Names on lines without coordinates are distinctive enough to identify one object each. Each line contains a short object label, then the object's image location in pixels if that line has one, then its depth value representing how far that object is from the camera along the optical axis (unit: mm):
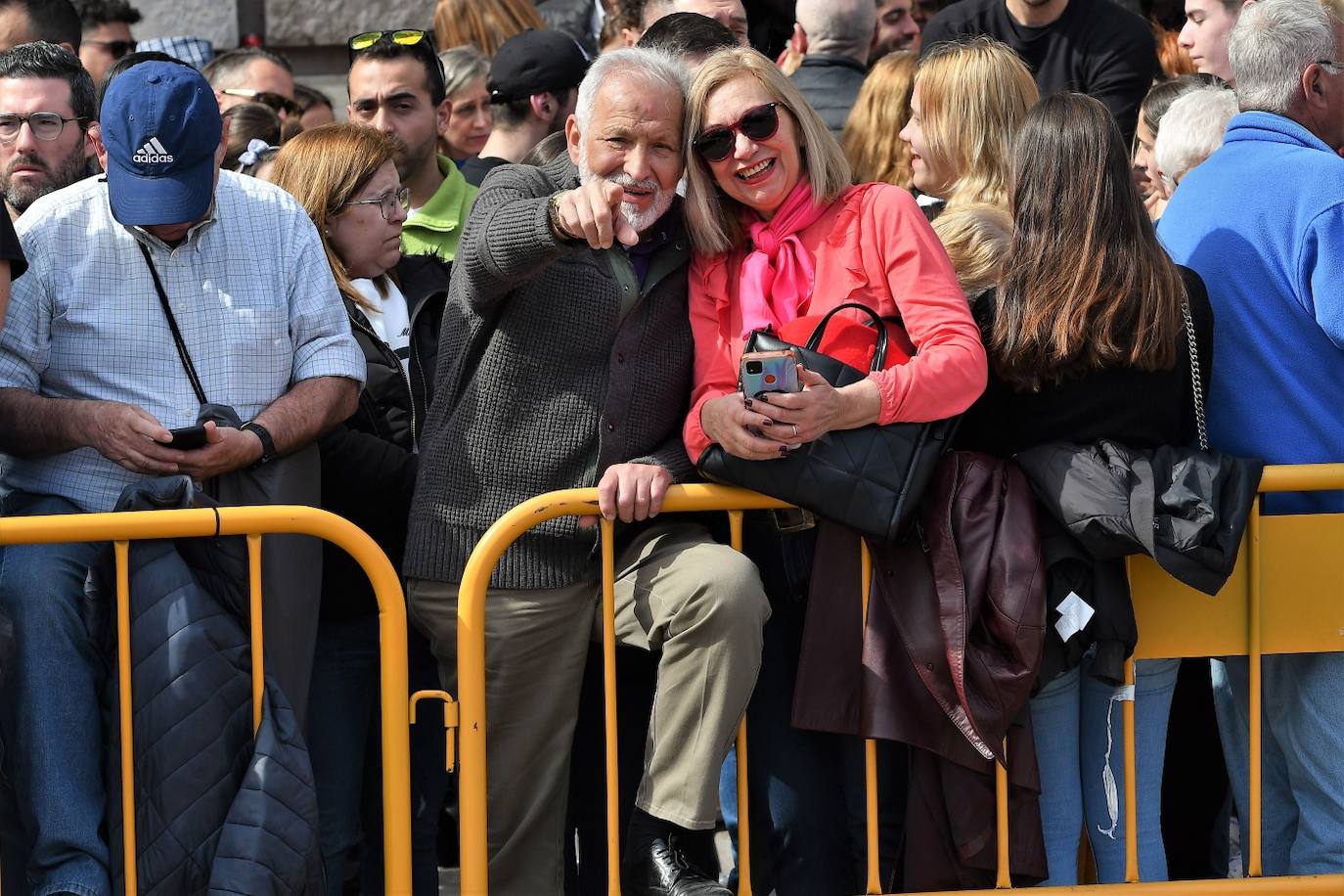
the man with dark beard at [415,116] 10602
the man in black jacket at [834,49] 11648
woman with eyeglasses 8273
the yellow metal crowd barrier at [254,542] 6824
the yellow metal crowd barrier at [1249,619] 7316
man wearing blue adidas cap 7191
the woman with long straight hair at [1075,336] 7184
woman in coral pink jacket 7016
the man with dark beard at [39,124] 8844
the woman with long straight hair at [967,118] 8727
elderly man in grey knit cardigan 7469
